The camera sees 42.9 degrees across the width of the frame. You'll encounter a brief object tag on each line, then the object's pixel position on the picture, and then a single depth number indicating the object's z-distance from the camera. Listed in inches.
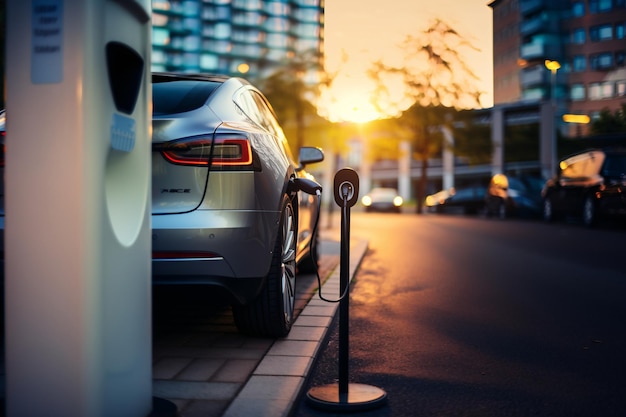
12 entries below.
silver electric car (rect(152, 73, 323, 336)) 160.6
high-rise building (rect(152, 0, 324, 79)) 4446.4
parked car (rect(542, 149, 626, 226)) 629.6
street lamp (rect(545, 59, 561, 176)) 1364.2
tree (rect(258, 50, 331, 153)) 920.3
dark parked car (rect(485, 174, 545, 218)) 931.3
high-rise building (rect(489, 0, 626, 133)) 2440.9
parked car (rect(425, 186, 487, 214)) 1317.7
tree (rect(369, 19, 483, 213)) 1412.4
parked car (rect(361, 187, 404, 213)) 1453.0
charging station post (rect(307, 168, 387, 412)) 141.3
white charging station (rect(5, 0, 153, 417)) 102.3
